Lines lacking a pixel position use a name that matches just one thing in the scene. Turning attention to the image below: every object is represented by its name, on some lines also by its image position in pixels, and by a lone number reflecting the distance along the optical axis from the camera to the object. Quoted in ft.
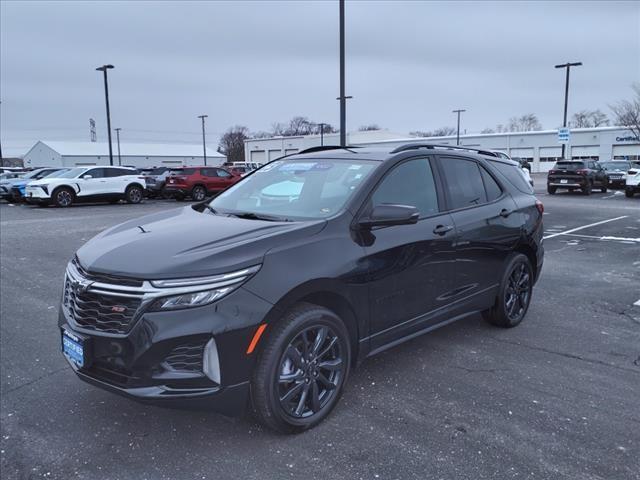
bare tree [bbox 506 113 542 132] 347.15
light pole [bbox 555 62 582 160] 103.76
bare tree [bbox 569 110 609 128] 290.15
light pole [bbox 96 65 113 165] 98.58
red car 77.41
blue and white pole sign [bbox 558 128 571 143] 103.65
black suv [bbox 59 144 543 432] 8.99
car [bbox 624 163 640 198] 75.05
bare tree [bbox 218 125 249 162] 339.81
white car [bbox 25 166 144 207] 67.46
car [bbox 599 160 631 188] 93.81
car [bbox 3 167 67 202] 73.97
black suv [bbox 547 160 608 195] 81.76
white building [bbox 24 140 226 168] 253.85
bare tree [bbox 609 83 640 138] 132.53
